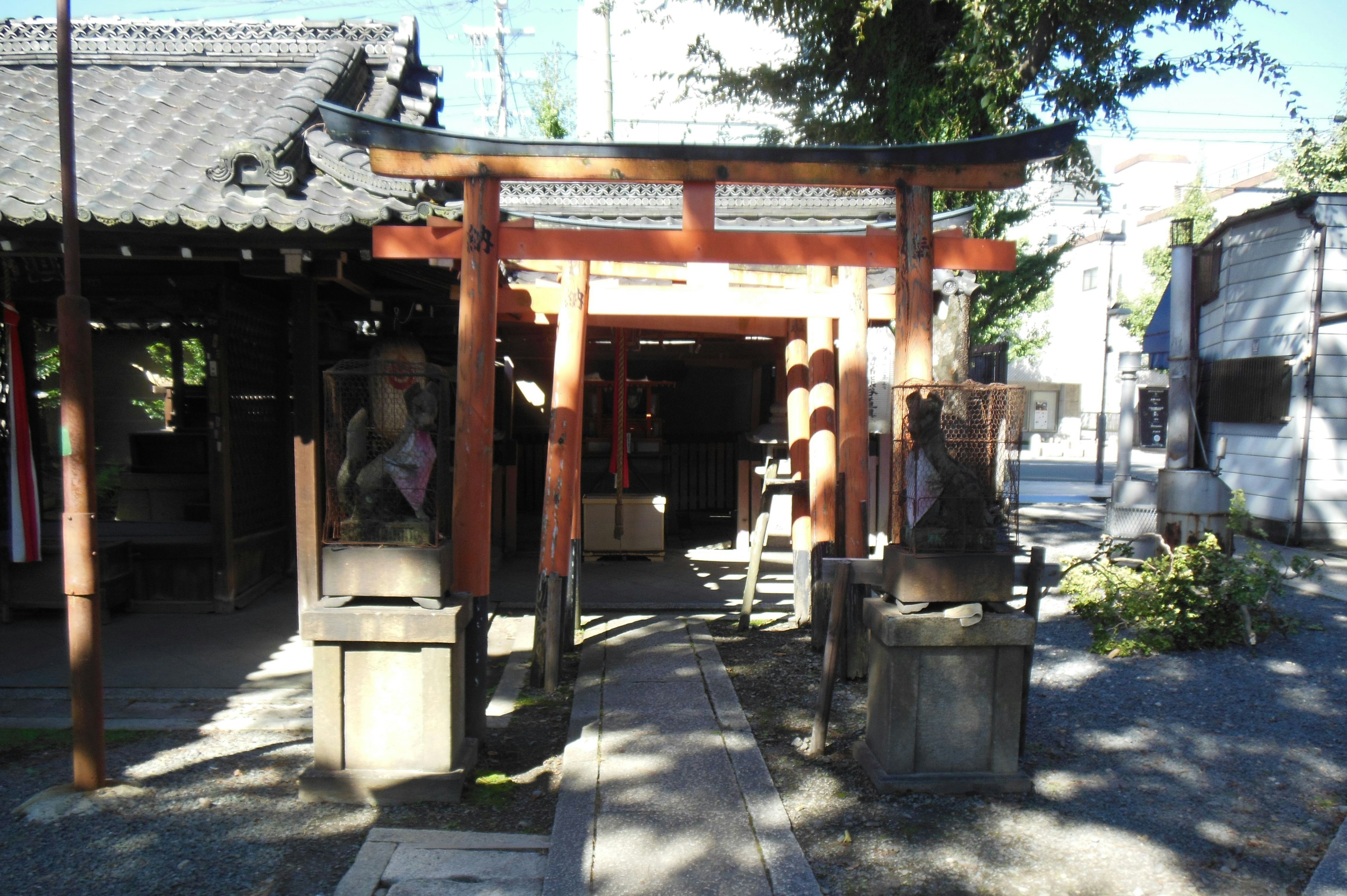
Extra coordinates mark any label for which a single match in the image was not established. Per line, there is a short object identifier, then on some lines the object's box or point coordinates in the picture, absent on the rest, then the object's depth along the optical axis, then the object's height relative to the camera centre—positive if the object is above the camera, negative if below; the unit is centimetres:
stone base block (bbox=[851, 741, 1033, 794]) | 398 -172
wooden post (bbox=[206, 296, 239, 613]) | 684 -61
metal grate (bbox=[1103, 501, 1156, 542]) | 827 -111
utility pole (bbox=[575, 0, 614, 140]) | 1368 +541
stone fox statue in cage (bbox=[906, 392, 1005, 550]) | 403 -41
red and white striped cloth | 639 -55
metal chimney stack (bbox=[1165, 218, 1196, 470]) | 800 +50
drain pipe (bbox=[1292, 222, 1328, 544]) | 995 +30
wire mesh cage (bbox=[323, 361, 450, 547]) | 412 -27
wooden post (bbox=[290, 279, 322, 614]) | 640 -33
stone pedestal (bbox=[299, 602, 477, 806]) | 396 -142
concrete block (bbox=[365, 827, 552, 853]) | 360 -183
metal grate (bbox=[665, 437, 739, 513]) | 1328 -112
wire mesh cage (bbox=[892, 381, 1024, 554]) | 404 -28
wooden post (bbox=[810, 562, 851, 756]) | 447 -133
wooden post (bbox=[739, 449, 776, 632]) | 700 -120
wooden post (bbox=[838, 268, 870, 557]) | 625 +9
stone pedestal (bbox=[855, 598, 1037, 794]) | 396 -137
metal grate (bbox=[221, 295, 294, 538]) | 711 -16
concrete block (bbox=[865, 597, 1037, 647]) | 394 -102
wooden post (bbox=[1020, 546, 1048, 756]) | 414 -91
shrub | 594 -138
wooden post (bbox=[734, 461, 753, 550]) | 1102 -127
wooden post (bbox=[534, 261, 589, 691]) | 573 -41
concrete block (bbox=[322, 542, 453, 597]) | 399 -79
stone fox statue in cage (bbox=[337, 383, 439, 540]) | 412 -37
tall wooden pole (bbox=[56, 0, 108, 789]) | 383 -53
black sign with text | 1541 -19
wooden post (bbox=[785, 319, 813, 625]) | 741 -22
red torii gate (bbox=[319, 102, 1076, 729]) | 439 +91
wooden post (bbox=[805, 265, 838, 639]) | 649 -26
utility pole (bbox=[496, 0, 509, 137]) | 2362 +893
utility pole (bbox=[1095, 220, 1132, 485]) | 1877 +153
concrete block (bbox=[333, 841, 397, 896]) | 324 -180
